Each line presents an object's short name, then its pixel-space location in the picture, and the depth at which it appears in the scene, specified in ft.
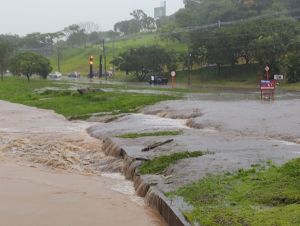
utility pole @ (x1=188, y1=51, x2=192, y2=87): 263.12
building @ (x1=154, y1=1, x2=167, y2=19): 647.97
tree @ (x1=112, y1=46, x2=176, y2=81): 280.51
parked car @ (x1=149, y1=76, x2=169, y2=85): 242.37
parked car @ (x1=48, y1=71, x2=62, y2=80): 356.59
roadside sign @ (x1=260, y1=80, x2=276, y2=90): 124.17
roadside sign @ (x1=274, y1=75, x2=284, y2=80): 187.21
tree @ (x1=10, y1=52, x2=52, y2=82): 280.92
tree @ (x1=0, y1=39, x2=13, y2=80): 318.24
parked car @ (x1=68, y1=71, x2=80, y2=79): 366.12
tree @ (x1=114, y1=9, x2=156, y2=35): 577.84
